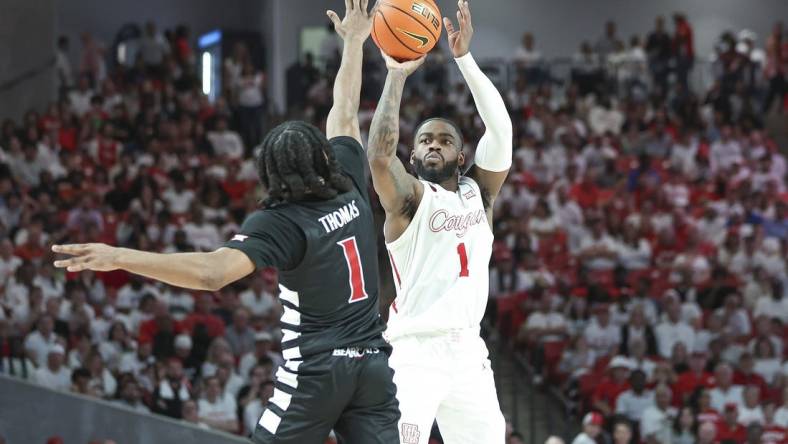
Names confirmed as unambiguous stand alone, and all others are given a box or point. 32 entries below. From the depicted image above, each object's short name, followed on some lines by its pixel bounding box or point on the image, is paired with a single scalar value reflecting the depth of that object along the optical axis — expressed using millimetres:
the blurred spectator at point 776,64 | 23000
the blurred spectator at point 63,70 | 21055
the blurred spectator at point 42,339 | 12805
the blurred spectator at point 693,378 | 14258
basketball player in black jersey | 4805
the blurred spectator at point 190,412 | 12086
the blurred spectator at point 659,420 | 13328
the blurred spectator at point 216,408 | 12352
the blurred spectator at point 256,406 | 12391
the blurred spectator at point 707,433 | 13000
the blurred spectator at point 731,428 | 13461
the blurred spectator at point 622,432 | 12406
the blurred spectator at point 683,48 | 23219
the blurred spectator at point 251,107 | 20594
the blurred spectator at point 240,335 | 13828
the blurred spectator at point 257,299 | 14742
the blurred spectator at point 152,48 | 22094
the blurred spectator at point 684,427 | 13258
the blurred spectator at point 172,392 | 12242
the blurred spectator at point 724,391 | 14027
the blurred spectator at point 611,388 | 13742
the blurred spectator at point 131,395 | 12195
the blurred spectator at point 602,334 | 15117
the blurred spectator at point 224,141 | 19094
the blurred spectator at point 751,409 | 13812
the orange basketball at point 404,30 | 6312
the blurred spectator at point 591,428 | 12242
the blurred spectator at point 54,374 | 12445
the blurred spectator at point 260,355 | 13359
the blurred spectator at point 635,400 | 13734
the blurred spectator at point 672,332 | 15156
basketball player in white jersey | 6086
